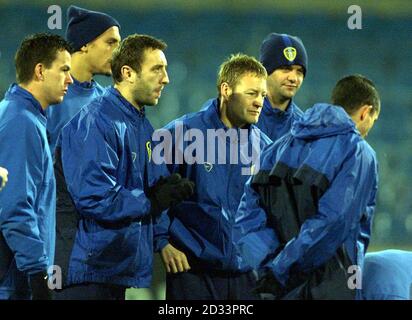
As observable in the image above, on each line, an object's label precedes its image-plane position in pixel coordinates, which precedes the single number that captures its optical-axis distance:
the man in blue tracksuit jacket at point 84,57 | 8.27
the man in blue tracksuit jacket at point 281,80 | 8.62
